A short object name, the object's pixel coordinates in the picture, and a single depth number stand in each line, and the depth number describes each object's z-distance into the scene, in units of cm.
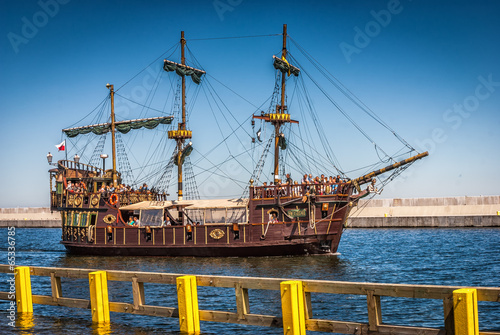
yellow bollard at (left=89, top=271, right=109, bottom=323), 1309
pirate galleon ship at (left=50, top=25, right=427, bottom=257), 3344
